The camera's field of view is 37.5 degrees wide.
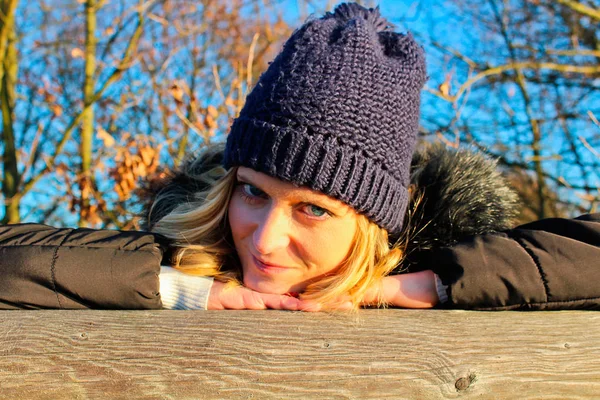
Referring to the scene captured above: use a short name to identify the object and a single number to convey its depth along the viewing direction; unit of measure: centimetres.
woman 74
